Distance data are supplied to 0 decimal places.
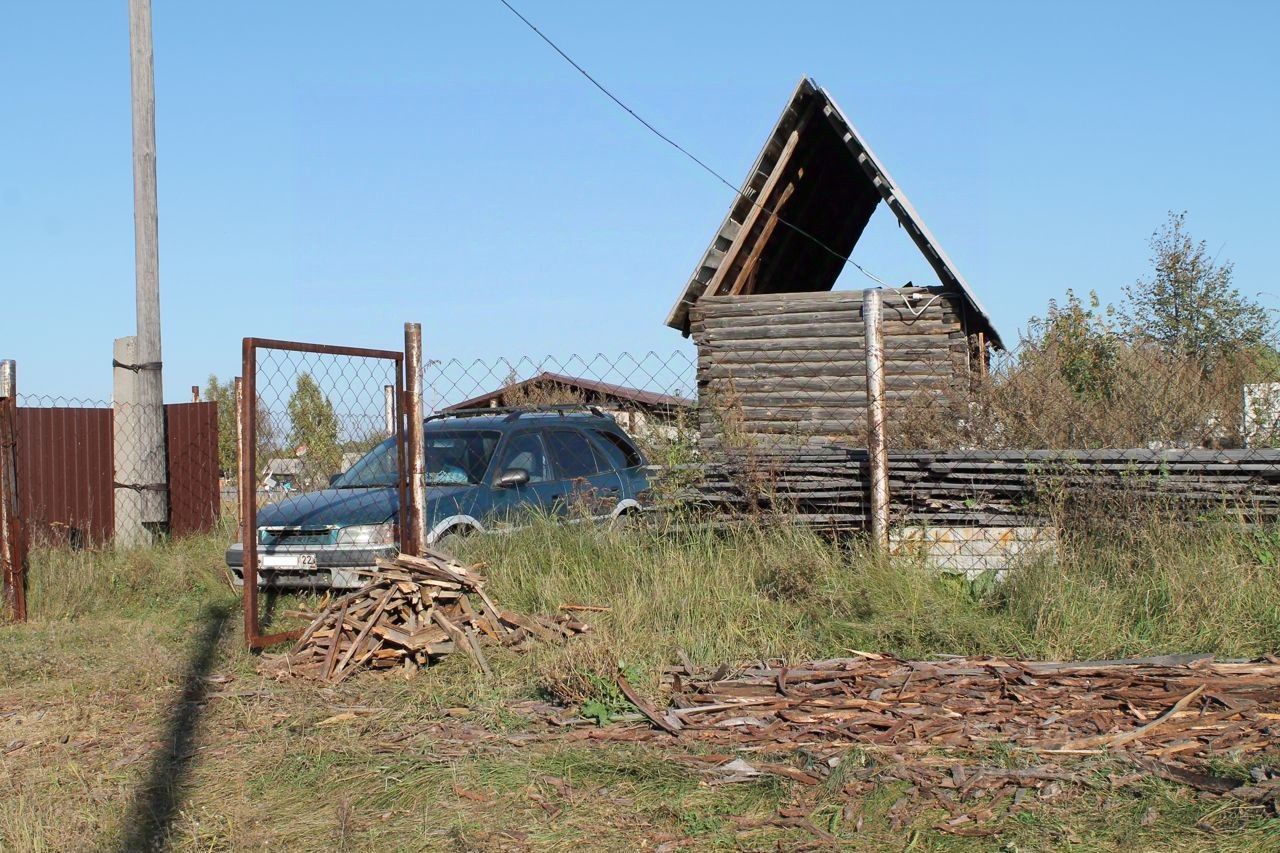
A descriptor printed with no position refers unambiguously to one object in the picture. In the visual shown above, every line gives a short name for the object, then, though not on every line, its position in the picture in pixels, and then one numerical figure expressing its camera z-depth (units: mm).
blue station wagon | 8047
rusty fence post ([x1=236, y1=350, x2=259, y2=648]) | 6367
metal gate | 6508
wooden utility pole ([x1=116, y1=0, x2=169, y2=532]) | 10172
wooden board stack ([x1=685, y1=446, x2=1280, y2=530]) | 6609
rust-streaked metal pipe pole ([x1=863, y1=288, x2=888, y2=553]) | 6797
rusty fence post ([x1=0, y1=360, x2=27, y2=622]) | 8078
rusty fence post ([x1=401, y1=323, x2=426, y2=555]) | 7266
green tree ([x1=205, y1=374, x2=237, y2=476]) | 16550
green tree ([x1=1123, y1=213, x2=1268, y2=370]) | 19094
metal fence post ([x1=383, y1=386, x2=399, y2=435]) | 7777
